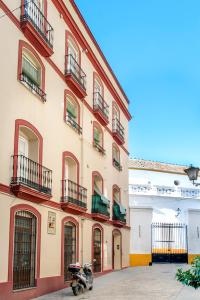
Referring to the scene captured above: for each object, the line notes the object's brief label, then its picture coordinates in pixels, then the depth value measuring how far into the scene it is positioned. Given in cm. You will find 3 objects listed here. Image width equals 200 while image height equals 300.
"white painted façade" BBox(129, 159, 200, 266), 2185
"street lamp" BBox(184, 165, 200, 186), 1175
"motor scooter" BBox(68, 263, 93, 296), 1141
